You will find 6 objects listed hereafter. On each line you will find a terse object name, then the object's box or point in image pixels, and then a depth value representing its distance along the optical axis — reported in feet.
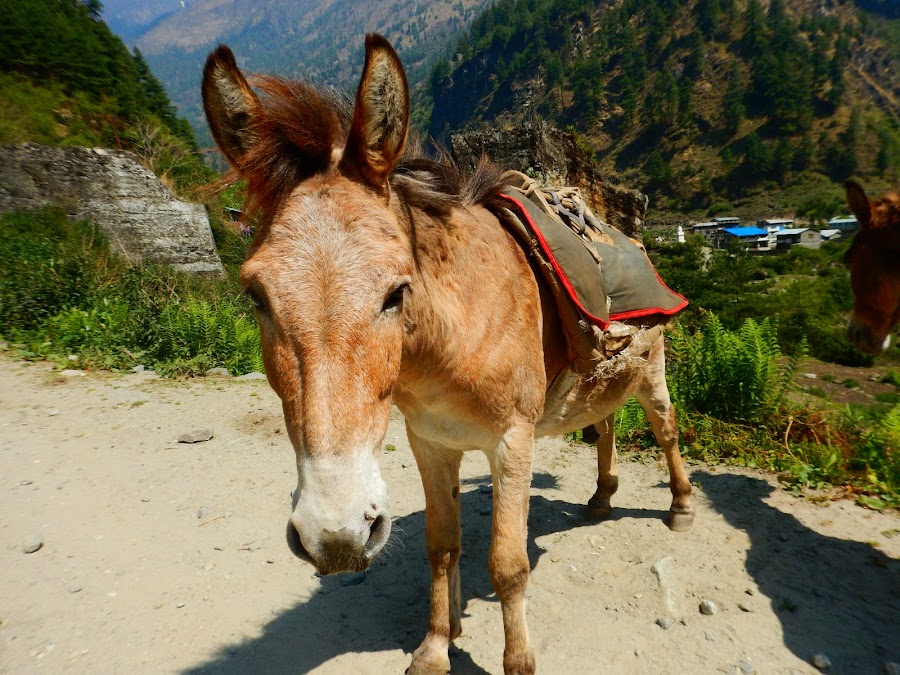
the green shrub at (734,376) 16.78
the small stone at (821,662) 7.75
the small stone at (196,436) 17.06
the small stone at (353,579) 10.54
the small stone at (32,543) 10.82
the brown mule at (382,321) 4.41
